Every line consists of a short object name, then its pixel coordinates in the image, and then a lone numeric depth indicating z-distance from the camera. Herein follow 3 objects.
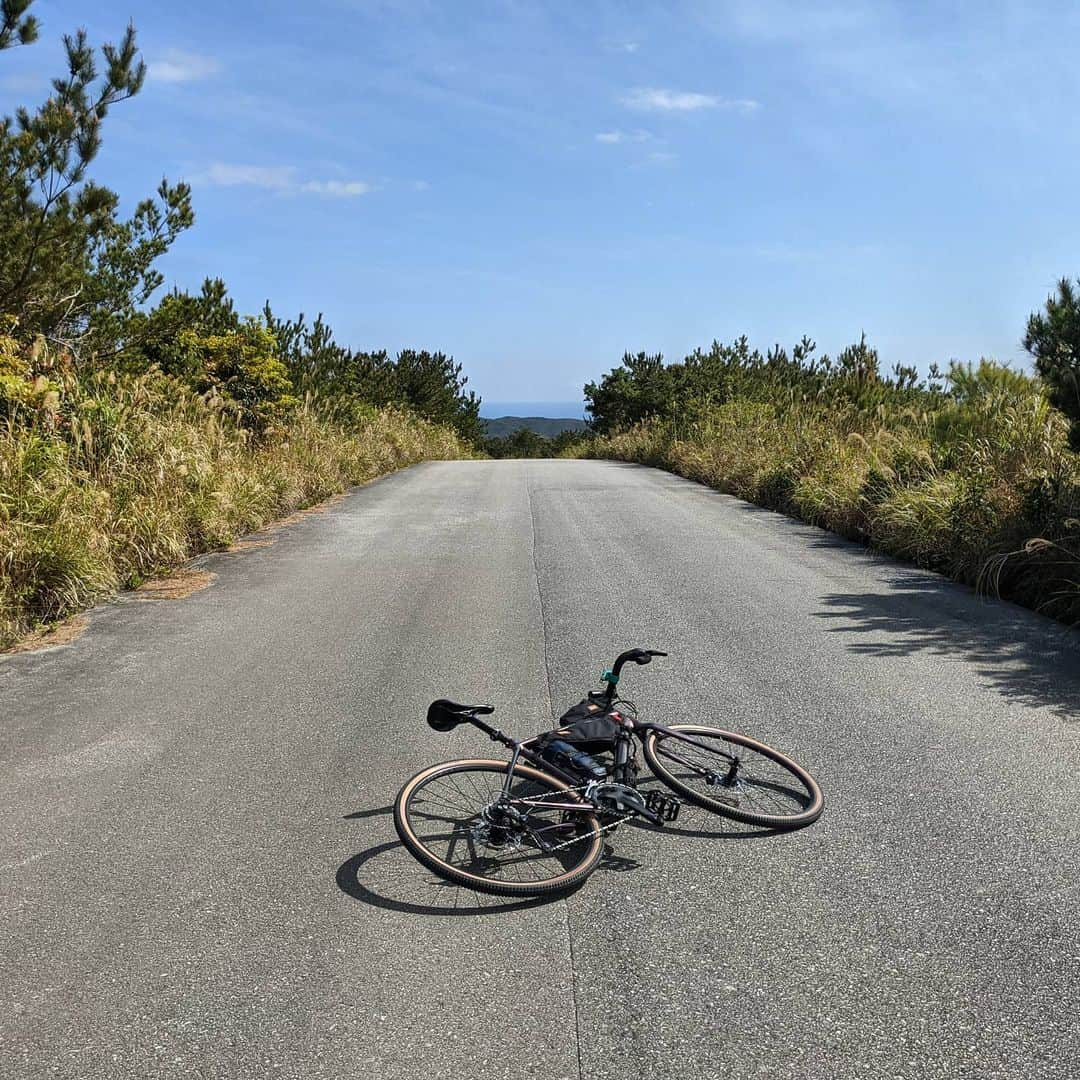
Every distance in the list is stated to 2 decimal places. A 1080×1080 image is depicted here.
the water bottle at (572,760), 3.96
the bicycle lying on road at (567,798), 3.66
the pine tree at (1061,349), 8.11
